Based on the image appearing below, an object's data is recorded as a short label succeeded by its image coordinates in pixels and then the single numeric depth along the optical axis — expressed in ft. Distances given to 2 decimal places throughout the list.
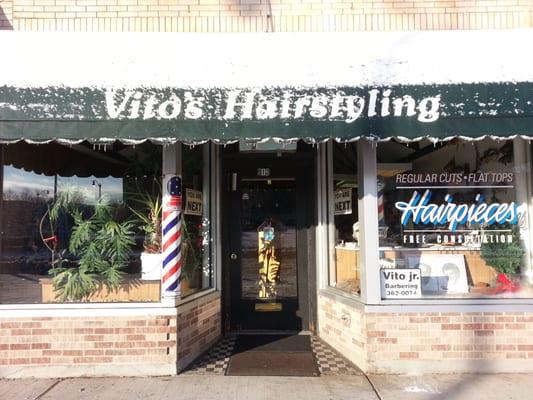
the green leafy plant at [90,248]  16.90
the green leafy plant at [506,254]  17.40
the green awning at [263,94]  14.34
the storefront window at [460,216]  17.30
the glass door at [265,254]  21.56
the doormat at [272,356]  16.58
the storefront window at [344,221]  18.29
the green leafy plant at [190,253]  18.27
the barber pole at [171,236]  16.49
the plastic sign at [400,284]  16.80
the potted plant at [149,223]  17.30
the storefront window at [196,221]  18.43
